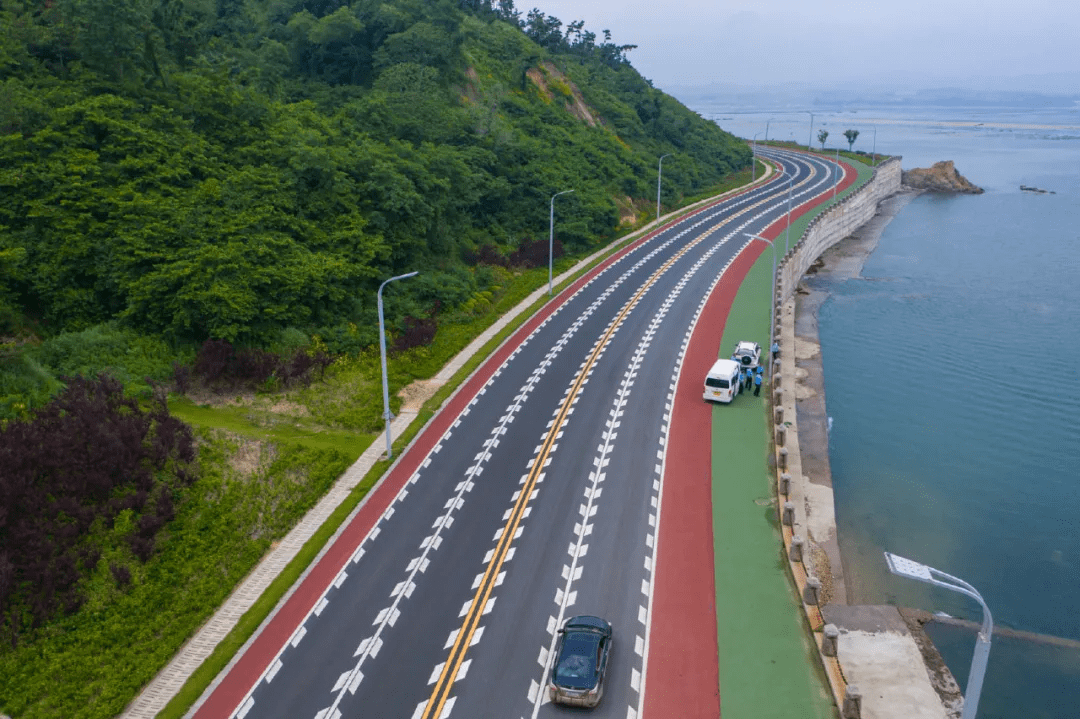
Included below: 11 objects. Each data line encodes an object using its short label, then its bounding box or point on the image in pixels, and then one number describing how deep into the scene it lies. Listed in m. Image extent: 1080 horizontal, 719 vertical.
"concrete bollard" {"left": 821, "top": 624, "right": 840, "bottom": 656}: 24.73
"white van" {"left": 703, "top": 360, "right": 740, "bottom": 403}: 42.84
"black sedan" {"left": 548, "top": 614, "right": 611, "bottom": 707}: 22.72
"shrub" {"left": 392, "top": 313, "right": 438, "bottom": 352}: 49.88
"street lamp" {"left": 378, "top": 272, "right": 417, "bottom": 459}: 35.94
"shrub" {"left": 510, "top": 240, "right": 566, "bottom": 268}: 69.38
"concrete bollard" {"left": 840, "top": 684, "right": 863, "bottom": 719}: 22.41
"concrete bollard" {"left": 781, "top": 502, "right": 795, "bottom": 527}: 31.56
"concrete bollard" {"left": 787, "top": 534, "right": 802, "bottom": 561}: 29.72
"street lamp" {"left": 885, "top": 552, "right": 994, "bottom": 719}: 17.14
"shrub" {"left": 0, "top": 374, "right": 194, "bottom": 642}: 26.70
